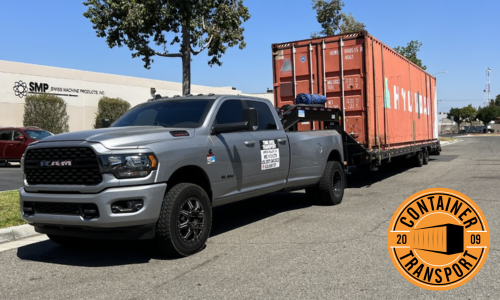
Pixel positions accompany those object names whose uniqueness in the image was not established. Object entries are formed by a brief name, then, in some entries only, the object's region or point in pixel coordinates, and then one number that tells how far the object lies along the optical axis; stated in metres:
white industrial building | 28.38
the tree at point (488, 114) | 100.89
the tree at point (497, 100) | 119.00
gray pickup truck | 4.79
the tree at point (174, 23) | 17.25
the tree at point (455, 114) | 103.56
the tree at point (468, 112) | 103.06
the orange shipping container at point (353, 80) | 10.82
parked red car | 19.03
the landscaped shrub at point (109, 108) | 32.47
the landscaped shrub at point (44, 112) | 28.72
